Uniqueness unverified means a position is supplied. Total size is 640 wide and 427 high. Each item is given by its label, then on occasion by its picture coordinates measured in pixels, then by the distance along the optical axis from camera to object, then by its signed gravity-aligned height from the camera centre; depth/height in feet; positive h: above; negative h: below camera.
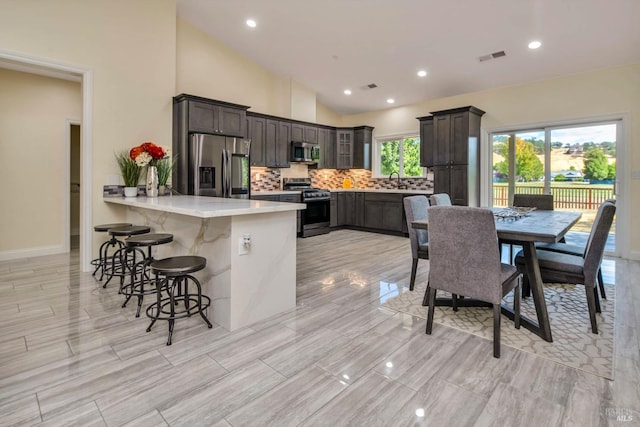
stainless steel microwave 22.16 +3.86
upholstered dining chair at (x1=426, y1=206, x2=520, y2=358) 6.90 -1.08
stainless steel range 21.56 +0.20
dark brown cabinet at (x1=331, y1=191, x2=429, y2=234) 22.03 -0.07
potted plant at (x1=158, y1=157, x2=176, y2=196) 14.01 +1.49
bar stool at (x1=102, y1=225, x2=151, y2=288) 10.71 -0.73
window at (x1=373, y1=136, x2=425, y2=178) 23.39 +3.90
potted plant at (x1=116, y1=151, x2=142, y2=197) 13.61 +1.56
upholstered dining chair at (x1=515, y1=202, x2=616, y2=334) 7.64 -1.29
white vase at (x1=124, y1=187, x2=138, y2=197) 13.11 +0.72
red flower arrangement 12.80 +2.15
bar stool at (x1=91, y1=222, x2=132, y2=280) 11.52 -1.02
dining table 7.19 -0.60
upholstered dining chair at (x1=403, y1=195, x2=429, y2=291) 10.82 -0.81
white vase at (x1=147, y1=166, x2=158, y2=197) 13.05 +1.08
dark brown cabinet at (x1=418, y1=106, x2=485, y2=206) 18.88 +3.39
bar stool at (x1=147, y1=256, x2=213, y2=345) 7.28 -1.37
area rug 6.79 -2.85
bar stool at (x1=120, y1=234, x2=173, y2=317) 9.03 -0.93
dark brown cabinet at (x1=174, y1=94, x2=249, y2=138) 15.67 +4.74
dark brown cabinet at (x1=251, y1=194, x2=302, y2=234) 19.80 +0.73
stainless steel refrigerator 16.06 +2.18
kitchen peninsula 7.91 -1.10
